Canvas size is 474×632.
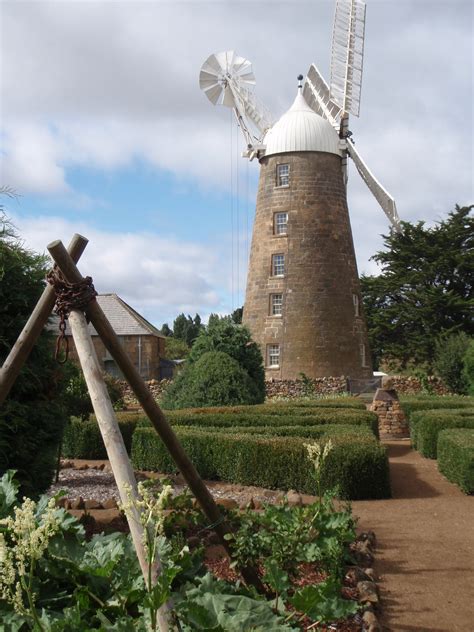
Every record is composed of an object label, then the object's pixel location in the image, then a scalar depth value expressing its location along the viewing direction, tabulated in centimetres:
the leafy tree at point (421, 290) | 3556
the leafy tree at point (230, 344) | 1772
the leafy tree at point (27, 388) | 603
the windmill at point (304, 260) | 2688
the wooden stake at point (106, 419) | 327
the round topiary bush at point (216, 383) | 1681
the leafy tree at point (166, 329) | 7219
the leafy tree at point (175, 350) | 5306
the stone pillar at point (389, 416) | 1802
